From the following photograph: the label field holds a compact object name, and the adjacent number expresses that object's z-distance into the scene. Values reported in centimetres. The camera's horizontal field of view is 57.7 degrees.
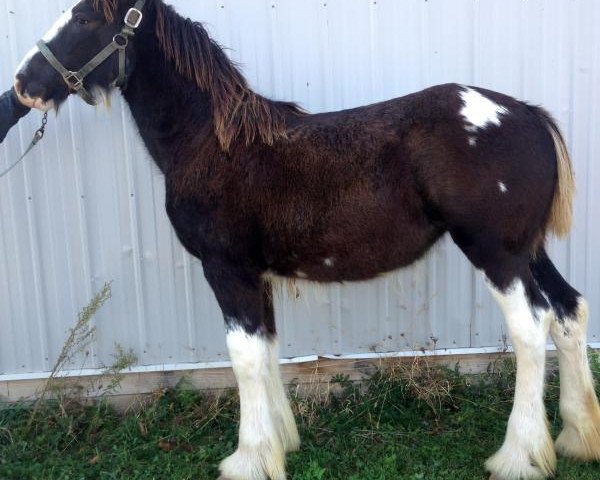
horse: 240
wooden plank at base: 345
